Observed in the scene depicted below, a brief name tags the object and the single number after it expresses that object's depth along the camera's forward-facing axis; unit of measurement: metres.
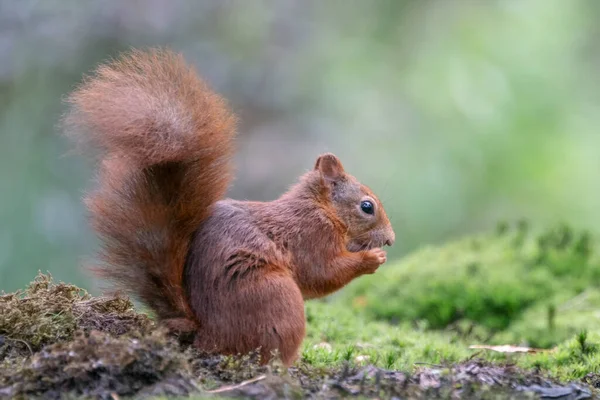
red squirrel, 5.52
